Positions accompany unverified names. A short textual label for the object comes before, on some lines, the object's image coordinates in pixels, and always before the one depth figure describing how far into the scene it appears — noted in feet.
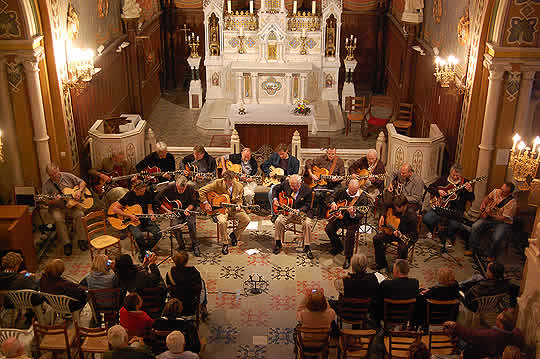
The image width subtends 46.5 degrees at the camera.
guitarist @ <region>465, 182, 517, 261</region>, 31.76
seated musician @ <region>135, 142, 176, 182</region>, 37.37
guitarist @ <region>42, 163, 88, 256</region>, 33.40
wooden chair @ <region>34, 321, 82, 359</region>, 23.16
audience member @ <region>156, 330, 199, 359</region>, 21.21
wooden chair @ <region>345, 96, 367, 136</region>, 52.03
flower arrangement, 51.19
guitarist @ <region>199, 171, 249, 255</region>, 33.40
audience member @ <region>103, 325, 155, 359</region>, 20.67
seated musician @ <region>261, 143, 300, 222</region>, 36.91
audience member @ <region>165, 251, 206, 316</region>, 25.35
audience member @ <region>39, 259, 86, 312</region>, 25.43
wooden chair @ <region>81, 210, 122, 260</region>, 31.40
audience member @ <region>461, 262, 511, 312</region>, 26.02
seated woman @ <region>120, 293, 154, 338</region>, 23.35
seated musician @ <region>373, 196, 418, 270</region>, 31.24
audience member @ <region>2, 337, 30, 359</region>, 20.93
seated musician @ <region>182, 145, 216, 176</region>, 36.96
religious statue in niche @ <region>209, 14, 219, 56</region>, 58.32
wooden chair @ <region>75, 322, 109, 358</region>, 23.26
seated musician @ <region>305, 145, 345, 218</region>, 36.42
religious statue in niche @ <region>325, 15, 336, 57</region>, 57.98
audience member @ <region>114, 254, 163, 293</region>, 25.90
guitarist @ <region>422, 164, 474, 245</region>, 33.68
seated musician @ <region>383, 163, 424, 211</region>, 34.86
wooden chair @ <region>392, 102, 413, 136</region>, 50.72
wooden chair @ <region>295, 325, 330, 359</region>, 23.12
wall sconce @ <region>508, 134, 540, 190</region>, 30.07
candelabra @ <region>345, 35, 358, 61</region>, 58.23
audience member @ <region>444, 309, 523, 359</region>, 22.67
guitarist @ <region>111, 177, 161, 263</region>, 31.96
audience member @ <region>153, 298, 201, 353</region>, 22.74
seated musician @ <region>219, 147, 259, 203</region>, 36.50
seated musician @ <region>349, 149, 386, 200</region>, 36.37
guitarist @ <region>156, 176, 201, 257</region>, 32.42
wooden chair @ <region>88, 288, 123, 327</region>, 25.22
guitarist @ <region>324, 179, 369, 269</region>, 32.45
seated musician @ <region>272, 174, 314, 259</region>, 33.20
